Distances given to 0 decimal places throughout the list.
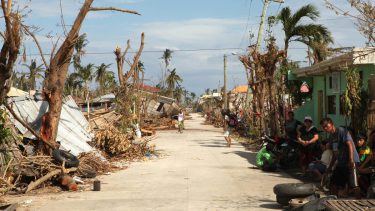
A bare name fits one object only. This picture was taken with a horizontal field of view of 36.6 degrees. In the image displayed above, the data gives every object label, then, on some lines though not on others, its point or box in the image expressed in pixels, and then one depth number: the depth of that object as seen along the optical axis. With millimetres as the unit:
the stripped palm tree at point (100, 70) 72900
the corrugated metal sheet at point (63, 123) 15891
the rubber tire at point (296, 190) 9586
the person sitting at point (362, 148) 10789
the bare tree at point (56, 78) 14125
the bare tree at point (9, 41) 9859
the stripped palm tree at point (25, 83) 64406
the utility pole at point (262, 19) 30620
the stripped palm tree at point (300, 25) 26641
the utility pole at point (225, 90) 49156
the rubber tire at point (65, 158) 13258
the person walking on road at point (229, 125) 24800
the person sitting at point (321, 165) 12422
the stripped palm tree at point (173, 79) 92375
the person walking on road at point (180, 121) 39469
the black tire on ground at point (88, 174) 14297
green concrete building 14212
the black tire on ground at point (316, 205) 7802
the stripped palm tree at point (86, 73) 61062
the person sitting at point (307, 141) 14719
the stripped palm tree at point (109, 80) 41062
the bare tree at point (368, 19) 7395
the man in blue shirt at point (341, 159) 9781
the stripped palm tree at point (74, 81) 76400
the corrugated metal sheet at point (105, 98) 43331
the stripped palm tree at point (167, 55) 96750
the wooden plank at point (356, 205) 7283
